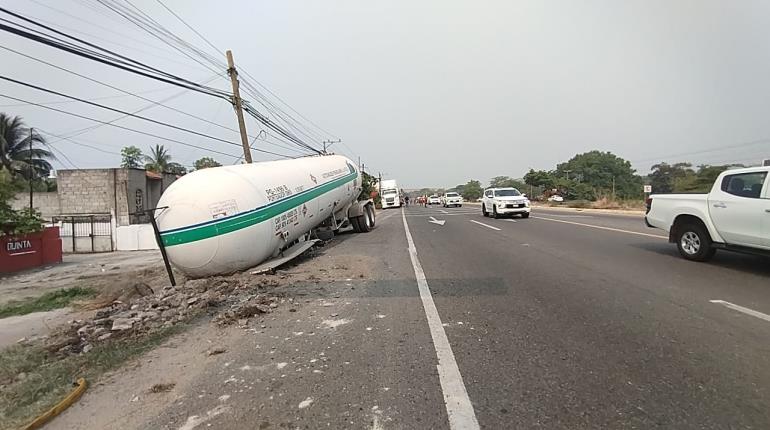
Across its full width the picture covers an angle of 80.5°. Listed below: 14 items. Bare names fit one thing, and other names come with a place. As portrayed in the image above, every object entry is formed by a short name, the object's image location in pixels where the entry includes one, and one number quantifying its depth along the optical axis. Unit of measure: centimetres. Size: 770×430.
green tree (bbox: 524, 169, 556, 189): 7730
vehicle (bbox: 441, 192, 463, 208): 5319
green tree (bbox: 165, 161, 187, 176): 5872
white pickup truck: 777
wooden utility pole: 2064
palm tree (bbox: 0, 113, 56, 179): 4166
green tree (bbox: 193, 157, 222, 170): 4984
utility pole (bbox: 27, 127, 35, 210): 4200
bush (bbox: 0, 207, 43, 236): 1507
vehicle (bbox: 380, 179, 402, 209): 5938
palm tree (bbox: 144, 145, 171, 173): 5541
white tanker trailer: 880
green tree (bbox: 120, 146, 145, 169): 5963
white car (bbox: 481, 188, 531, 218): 2436
